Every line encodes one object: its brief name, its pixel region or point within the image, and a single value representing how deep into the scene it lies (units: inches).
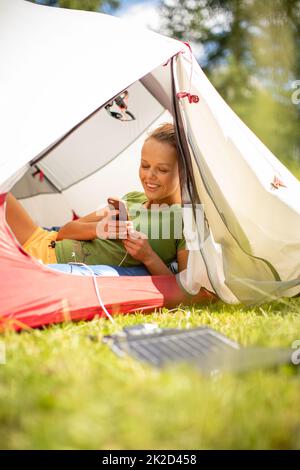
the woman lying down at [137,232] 73.9
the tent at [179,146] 57.7
